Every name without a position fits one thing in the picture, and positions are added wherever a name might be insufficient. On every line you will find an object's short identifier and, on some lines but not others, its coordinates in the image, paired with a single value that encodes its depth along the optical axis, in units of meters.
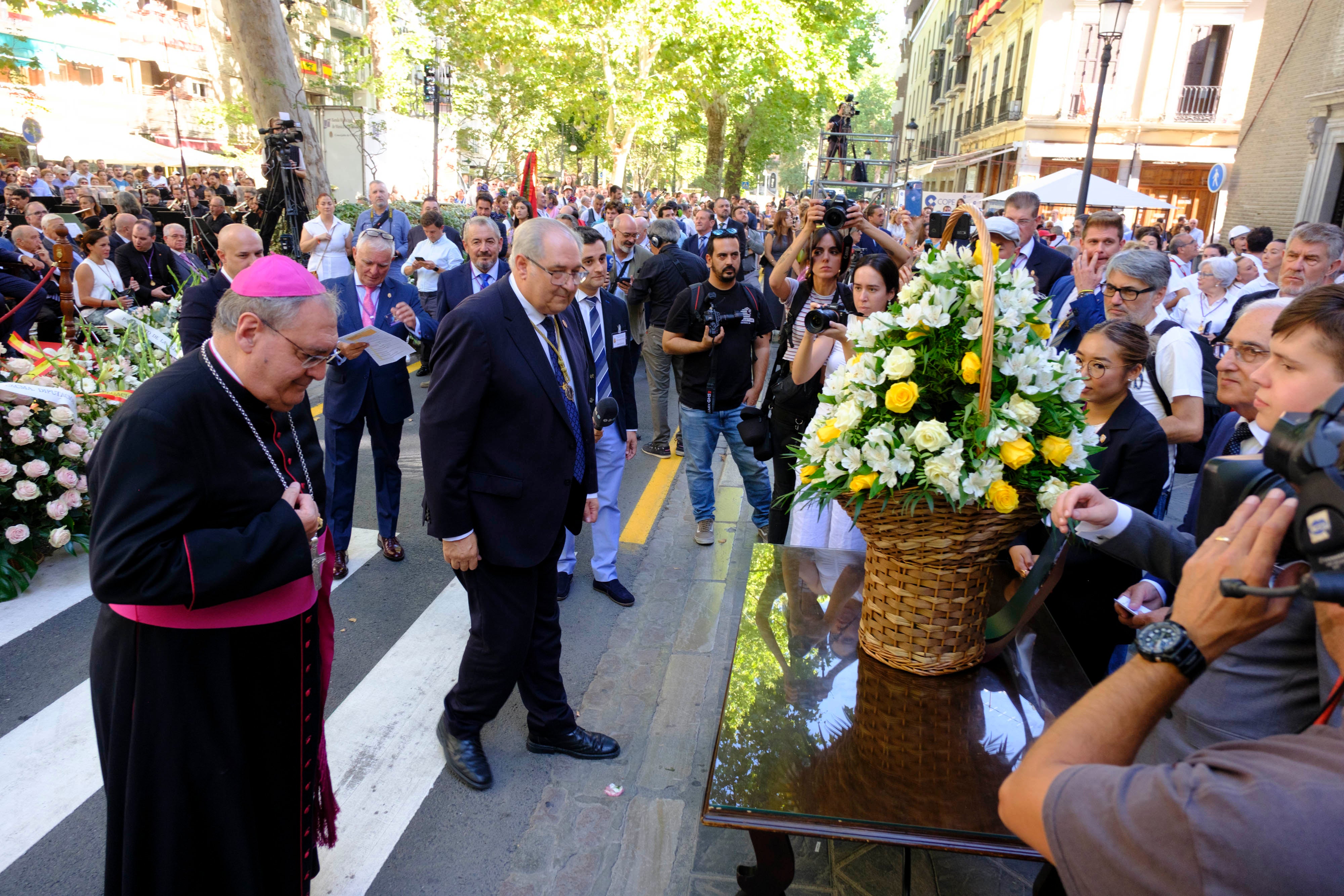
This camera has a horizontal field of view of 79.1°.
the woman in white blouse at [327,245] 9.96
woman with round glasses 2.92
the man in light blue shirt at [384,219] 11.54
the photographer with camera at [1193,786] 0.99
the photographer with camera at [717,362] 5.28
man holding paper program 4.78
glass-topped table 1.78
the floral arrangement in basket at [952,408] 2.00
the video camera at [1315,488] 1.01
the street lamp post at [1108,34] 12.27
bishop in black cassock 1.87
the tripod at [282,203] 12.35
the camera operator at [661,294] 6.99
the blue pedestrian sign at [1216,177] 12.86
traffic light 18.45
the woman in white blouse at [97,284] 8.02
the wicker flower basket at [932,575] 2.04
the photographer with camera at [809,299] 4.49
